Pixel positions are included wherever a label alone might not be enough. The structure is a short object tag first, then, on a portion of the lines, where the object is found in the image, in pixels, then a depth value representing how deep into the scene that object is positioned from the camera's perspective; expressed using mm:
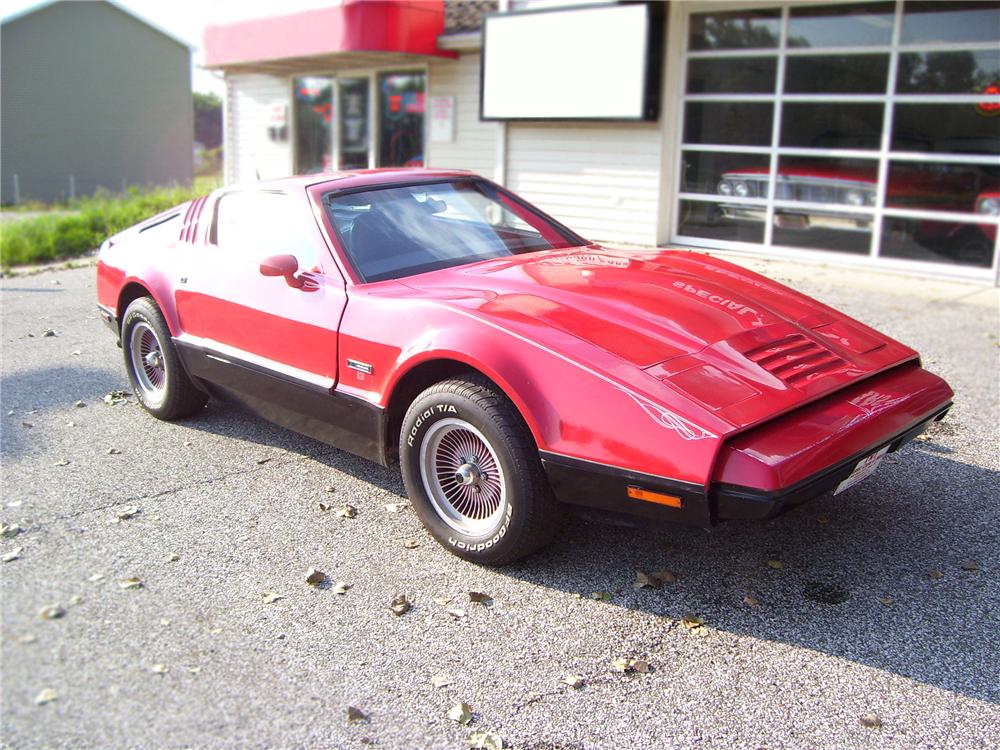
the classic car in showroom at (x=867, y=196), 10109
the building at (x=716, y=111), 10188
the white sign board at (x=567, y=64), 11836
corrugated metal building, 33250
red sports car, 3180
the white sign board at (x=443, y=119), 14906
